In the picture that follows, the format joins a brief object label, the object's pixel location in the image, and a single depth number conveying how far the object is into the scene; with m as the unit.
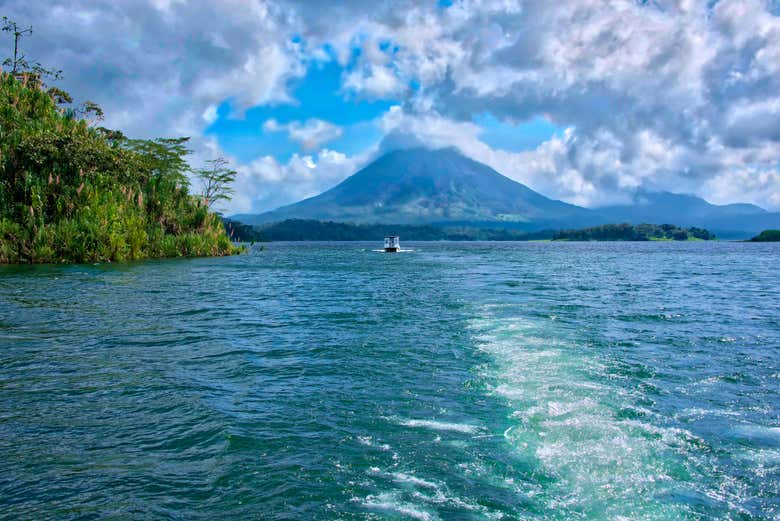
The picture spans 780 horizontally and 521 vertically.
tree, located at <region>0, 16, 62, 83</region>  56.12
